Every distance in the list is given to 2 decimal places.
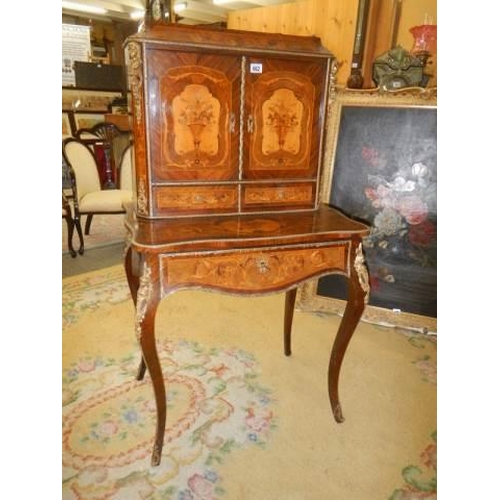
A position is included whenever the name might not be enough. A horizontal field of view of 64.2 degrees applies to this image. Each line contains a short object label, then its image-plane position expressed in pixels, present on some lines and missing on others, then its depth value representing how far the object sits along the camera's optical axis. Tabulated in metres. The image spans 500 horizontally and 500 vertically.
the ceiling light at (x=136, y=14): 7.37
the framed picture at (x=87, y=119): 6.34
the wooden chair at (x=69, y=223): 3.53
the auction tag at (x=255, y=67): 1.53
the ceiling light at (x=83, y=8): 6.91
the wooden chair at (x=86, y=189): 3.59
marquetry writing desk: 1.33
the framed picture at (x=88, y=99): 6.58
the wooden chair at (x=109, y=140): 4.29
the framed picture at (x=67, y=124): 4.88
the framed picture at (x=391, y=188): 2.34
